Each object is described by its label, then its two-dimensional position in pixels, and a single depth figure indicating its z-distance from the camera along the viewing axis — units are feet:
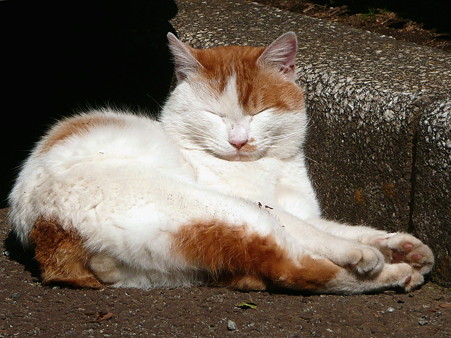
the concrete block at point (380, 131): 20.21
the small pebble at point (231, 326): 17.44
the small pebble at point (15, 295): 19.97
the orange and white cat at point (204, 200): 18.34
